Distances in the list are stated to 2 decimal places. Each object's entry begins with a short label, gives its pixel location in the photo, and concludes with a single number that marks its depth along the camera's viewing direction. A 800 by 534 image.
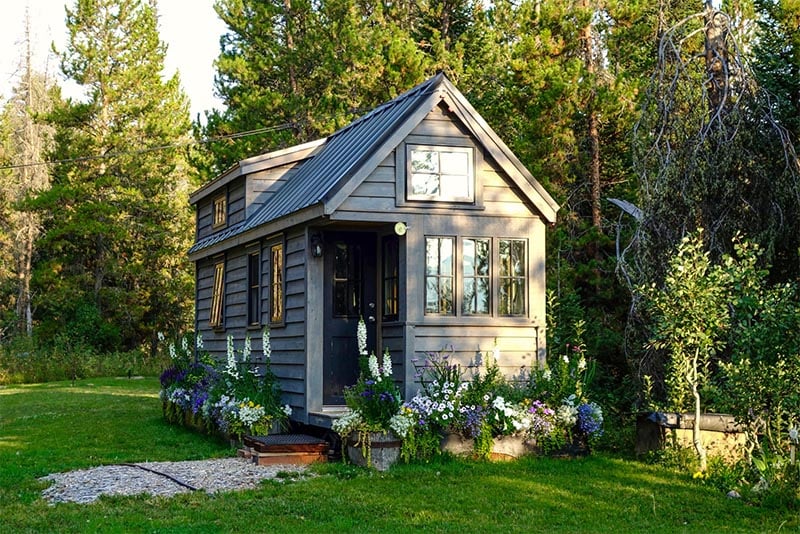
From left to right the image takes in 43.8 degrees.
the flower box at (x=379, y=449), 11.15
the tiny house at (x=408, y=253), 12.47
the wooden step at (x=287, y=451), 11.62
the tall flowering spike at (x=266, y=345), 13.41
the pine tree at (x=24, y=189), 36.88
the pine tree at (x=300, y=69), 26.25
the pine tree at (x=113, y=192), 35.12
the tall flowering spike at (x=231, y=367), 13.68
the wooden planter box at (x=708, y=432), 11.17
